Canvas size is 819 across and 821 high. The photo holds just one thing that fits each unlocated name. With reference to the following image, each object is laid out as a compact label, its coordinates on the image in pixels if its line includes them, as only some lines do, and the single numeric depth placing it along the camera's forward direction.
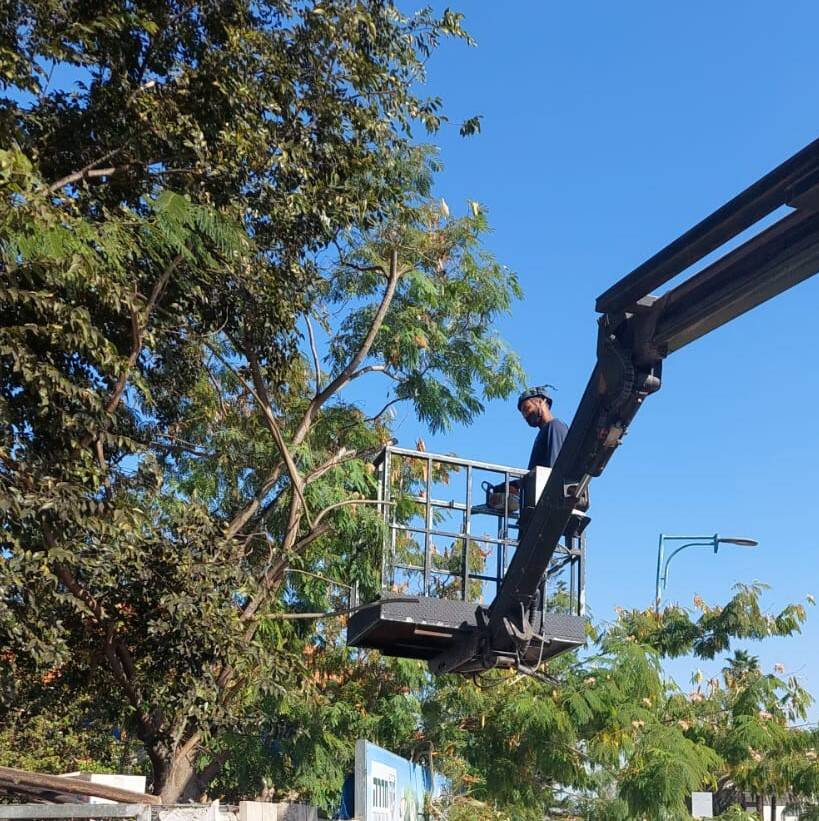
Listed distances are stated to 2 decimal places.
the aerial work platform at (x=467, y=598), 9.73
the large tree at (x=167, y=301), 10.34
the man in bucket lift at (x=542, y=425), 9.70
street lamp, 23.69
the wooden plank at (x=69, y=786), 8.66
